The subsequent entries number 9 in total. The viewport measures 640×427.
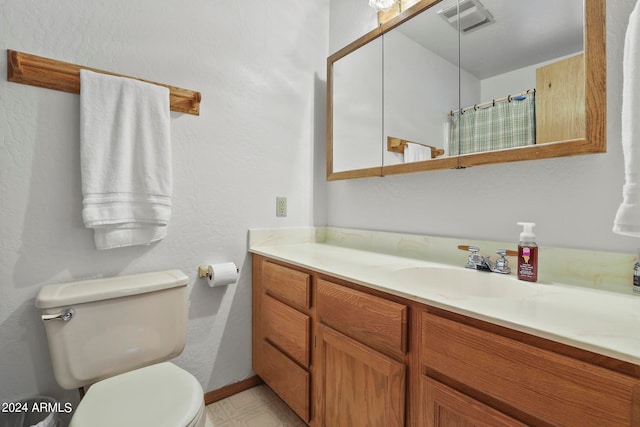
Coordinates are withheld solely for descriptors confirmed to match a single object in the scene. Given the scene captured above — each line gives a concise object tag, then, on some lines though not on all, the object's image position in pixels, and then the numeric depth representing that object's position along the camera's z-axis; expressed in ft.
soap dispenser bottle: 3.09
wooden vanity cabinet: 1.76
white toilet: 2.85
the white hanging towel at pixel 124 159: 3.69
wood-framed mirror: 2.90
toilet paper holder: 4.76
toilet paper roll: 4.67
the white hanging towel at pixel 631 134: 2.09
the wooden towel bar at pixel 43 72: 3.43
